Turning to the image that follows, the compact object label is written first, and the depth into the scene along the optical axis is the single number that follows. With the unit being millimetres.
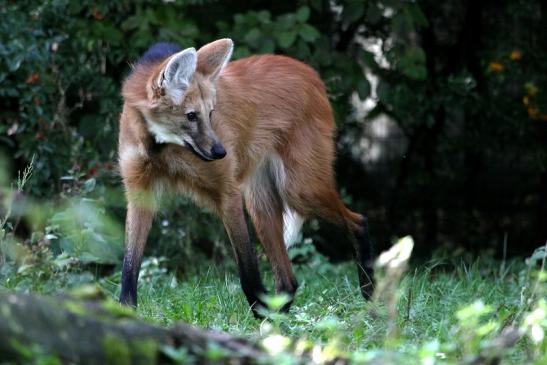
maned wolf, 19302
